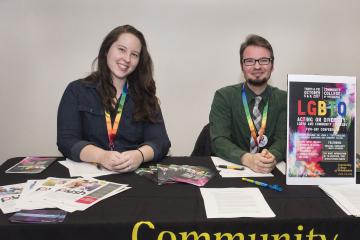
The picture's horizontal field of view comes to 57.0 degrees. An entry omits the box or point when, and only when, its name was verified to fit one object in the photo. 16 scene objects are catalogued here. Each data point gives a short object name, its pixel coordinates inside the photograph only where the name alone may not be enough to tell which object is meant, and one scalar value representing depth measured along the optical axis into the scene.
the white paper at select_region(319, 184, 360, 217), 1.26
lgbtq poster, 1.48
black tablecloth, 1.15
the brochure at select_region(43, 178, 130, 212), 1.26
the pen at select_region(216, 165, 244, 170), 1.73
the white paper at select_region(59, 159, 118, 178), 1.60
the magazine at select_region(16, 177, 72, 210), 1.26
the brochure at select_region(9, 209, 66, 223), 1.15
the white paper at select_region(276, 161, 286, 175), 1.71
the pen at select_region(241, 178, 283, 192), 1.44
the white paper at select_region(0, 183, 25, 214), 1.23
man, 2.18
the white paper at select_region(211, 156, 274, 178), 1.63
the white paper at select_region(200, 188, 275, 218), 1.22
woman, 1.97
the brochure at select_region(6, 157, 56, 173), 1.66
